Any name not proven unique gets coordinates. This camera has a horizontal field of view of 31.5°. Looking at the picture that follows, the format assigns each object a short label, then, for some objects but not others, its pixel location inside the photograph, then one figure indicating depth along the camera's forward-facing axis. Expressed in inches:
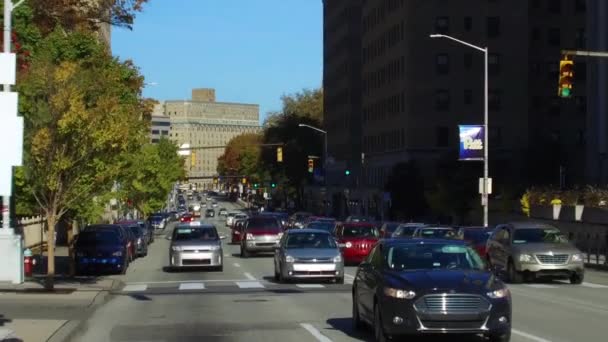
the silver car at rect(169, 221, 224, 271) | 1454.2
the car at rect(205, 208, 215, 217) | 5659.5
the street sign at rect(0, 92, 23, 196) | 588.4
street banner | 2143.2
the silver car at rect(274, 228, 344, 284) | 1162.6
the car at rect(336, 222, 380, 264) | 1595.7
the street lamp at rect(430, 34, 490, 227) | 1967.9
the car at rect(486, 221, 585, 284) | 1153.4
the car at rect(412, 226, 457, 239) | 1482.9
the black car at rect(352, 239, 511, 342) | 556.7
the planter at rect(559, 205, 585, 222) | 1977.1
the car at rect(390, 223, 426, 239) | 1611.6
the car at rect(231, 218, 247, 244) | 2520.7
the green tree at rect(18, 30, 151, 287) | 1075.3
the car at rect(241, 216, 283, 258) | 1899.6
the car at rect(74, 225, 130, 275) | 1434.5
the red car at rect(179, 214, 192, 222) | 3639.3
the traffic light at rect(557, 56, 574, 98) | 1173.1
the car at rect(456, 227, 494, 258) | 1528.1
